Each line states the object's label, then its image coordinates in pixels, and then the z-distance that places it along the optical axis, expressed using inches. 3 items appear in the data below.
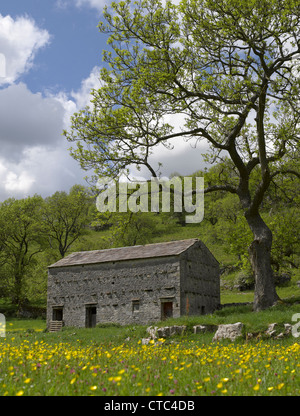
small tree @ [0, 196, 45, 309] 2160.4
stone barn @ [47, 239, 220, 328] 1357.0
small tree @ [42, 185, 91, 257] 2374.5
